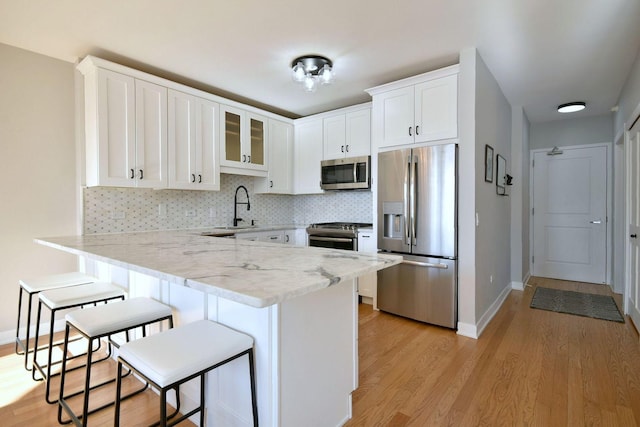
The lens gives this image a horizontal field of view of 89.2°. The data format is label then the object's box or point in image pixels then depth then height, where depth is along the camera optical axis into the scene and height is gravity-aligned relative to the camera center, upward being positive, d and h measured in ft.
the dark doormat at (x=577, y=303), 11.13 -3.60
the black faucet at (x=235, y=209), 13.54 +0.06
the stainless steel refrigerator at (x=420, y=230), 9.52 -0.65
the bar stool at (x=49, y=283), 7.17 -1.63
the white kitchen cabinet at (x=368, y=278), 11.48 -2.48
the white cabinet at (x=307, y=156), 14.20 +2.43
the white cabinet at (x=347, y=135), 12.71 +3.08
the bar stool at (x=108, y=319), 4.97 -1.74
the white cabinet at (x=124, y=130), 8.98 +2.39
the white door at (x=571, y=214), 15.30 -0.27
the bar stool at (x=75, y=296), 6.21 -1.70
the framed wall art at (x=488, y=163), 10.16 +1.49
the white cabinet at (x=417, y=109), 9.57 +3.19
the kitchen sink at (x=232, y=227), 12.57 -0.66
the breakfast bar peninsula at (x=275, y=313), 3.72 -1.53
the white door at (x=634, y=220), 9.41 -0.35
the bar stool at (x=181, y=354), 3.59 -1.72
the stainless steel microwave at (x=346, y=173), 12.51 +1.48
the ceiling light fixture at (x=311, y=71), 9.39 +4.11
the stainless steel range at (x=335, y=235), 12.05 -0.96
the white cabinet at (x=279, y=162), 14.07 +2.18
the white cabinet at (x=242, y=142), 12.10 +2.72
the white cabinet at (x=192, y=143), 10.59 +2.34
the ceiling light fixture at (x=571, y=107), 13.29 +4.25
